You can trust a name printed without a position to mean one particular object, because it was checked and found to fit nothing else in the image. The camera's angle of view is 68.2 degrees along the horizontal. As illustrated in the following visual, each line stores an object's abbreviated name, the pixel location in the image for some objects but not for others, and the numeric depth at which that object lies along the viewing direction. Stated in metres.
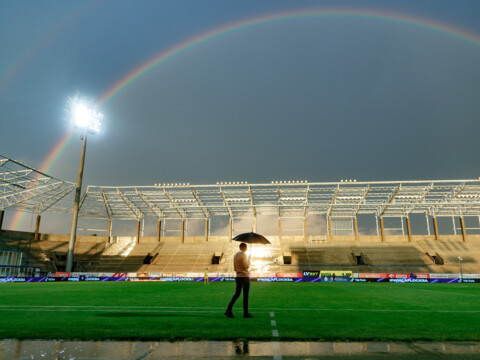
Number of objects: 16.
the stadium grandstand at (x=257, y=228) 50.16
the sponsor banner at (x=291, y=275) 40.73
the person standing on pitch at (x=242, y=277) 8.37
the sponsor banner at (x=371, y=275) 39.84
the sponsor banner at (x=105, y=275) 42.34
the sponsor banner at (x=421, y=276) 39.31
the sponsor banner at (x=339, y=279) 39.78
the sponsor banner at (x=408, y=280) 39.46
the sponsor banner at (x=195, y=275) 41.41
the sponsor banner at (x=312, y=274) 40.66
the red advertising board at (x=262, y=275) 41.25
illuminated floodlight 47.15
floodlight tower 44.09
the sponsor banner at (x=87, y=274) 41.92
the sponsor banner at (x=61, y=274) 41.22
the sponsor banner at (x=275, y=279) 40.56
